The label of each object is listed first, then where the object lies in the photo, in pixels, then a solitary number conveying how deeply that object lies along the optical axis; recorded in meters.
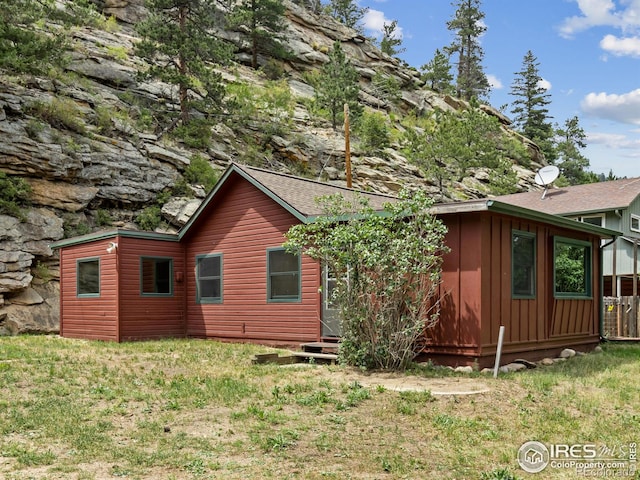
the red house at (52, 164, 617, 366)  9.77
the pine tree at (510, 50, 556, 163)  54.53
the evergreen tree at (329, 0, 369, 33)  57.75
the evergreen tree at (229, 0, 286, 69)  38.72
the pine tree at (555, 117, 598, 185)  51.34
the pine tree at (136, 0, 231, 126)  25.50
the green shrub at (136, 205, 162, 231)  20.50
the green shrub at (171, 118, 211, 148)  25.41
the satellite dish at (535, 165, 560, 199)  23.17
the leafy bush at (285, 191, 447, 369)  9.23
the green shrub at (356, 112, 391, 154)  31.66
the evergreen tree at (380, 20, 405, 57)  54.79
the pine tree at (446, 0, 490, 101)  58.25
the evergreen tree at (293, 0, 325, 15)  53.01
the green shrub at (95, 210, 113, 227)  19.85
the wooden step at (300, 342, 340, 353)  11.34
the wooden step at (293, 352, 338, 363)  10.66
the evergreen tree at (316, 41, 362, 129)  32.54
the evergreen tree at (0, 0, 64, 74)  19.72
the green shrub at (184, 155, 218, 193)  22.98
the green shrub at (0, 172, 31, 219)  17.17
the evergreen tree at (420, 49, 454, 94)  50.38
